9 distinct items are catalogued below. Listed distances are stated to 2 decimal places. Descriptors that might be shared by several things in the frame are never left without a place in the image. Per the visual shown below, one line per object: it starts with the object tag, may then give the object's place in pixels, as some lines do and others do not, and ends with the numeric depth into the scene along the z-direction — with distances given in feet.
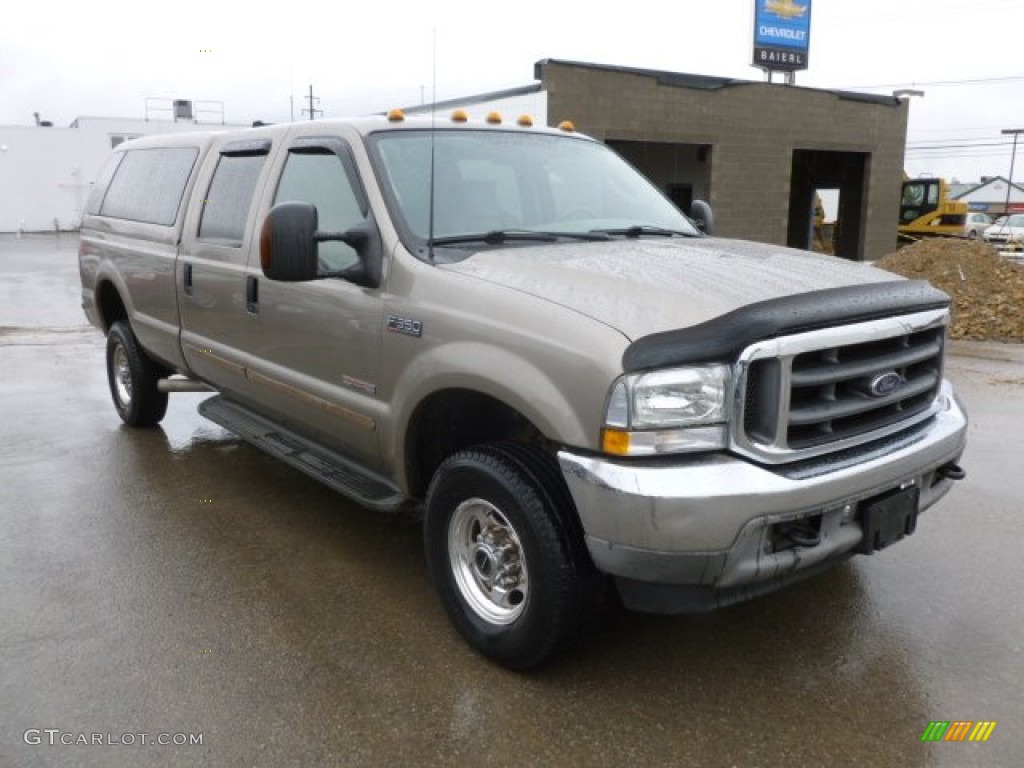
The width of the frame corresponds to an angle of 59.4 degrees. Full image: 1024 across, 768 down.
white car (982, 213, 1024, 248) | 97.09
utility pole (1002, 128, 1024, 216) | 260.68
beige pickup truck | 9.05
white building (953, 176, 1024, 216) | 280.72
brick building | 64.18
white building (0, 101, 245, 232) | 137.69
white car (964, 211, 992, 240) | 129.66
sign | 89.66
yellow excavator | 106.32
